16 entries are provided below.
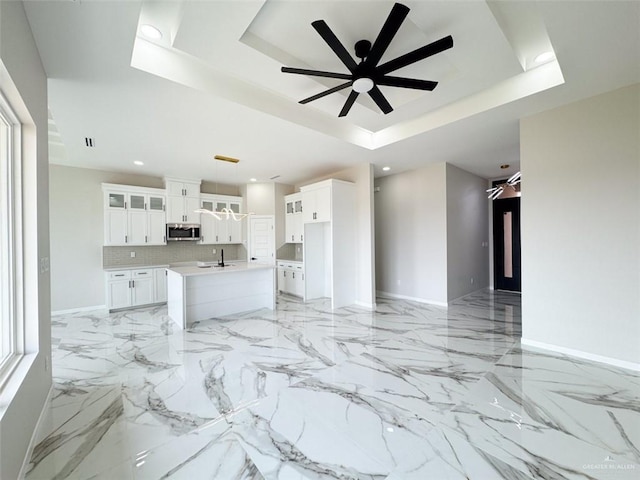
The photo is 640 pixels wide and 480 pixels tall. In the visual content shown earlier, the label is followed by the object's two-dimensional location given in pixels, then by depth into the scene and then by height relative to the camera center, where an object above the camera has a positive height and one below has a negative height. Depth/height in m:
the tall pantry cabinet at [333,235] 5.14 +0.12
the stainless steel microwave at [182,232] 5.92 +0.23
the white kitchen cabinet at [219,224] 6.36 +0.44
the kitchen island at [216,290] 4.23 -0.84
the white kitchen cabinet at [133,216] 5.20 +0.54
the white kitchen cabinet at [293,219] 6.32 +0.53
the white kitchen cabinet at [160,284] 5.51 -0.87
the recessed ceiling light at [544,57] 2.50 +1.70
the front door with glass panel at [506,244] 6.52 -0.15
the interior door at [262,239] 6.77 +0.05
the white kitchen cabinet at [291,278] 6.15 -0.89
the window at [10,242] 1.80 +0.01
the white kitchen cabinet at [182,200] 5.84 +0.93
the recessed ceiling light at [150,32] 2.13 +1.71
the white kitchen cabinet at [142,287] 5.25 -0.88
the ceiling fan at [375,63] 1.81 +1.38
